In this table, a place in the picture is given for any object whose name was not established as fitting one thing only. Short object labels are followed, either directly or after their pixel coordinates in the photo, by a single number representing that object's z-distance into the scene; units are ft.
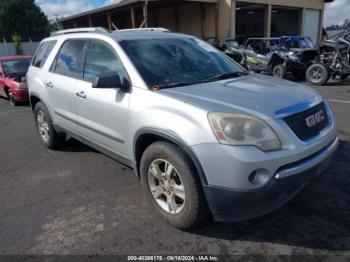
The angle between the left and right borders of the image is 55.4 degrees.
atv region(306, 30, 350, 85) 36.88
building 63.00
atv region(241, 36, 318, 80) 41.02
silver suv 8.37
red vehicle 31.42
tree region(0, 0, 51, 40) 181.16
